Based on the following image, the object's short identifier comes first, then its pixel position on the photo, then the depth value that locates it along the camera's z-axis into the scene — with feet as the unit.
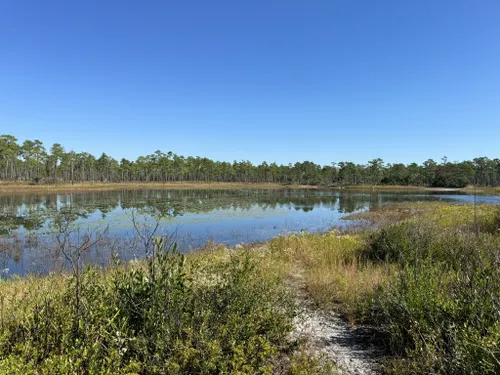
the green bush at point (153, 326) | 8.55
